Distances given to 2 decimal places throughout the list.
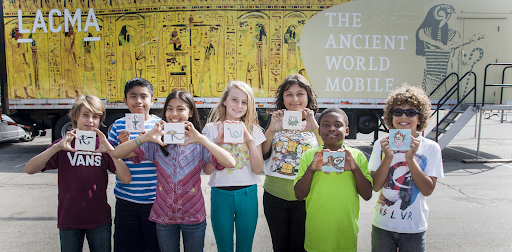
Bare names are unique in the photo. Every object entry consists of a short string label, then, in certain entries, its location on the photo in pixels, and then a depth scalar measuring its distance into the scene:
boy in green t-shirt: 1.90
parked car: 8.82
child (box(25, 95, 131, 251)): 2.10
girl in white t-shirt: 2.19
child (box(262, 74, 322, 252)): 2.24
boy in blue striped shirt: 2.20
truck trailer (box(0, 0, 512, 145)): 7.04
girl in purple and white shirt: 2.02
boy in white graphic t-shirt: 1.89
